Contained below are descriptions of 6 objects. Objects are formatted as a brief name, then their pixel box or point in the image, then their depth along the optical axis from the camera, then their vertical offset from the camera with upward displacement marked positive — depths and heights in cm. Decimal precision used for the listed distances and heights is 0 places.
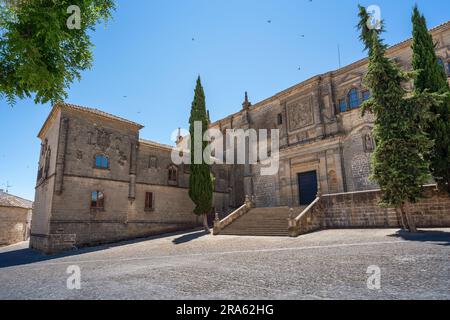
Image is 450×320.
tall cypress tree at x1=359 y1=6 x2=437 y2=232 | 1208 +349
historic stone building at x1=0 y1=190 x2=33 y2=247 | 2828 -65
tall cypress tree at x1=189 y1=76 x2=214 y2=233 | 2136 +280
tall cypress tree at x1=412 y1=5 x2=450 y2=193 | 1256 +584
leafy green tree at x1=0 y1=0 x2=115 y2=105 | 582 +395
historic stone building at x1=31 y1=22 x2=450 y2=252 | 1838 +356
